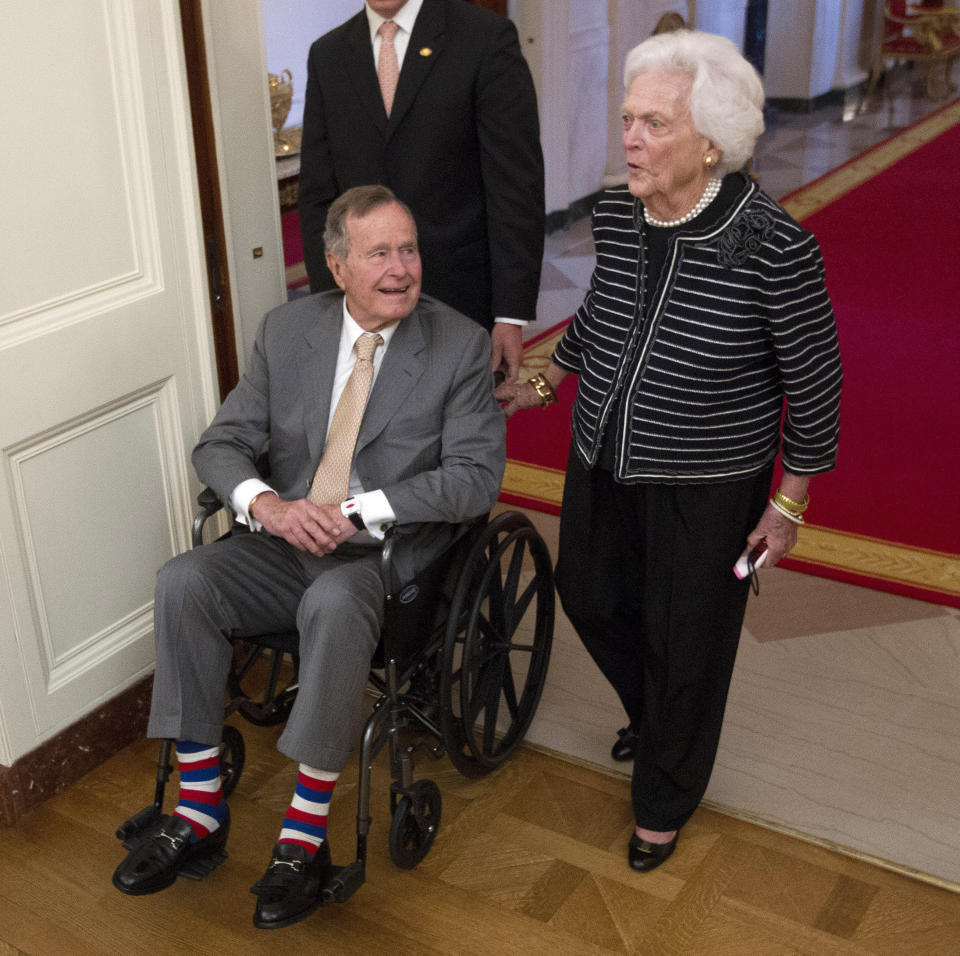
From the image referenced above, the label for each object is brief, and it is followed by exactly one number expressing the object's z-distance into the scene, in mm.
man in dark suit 2639
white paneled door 2309
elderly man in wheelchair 2174
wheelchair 2227
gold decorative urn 5969
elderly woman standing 1956
